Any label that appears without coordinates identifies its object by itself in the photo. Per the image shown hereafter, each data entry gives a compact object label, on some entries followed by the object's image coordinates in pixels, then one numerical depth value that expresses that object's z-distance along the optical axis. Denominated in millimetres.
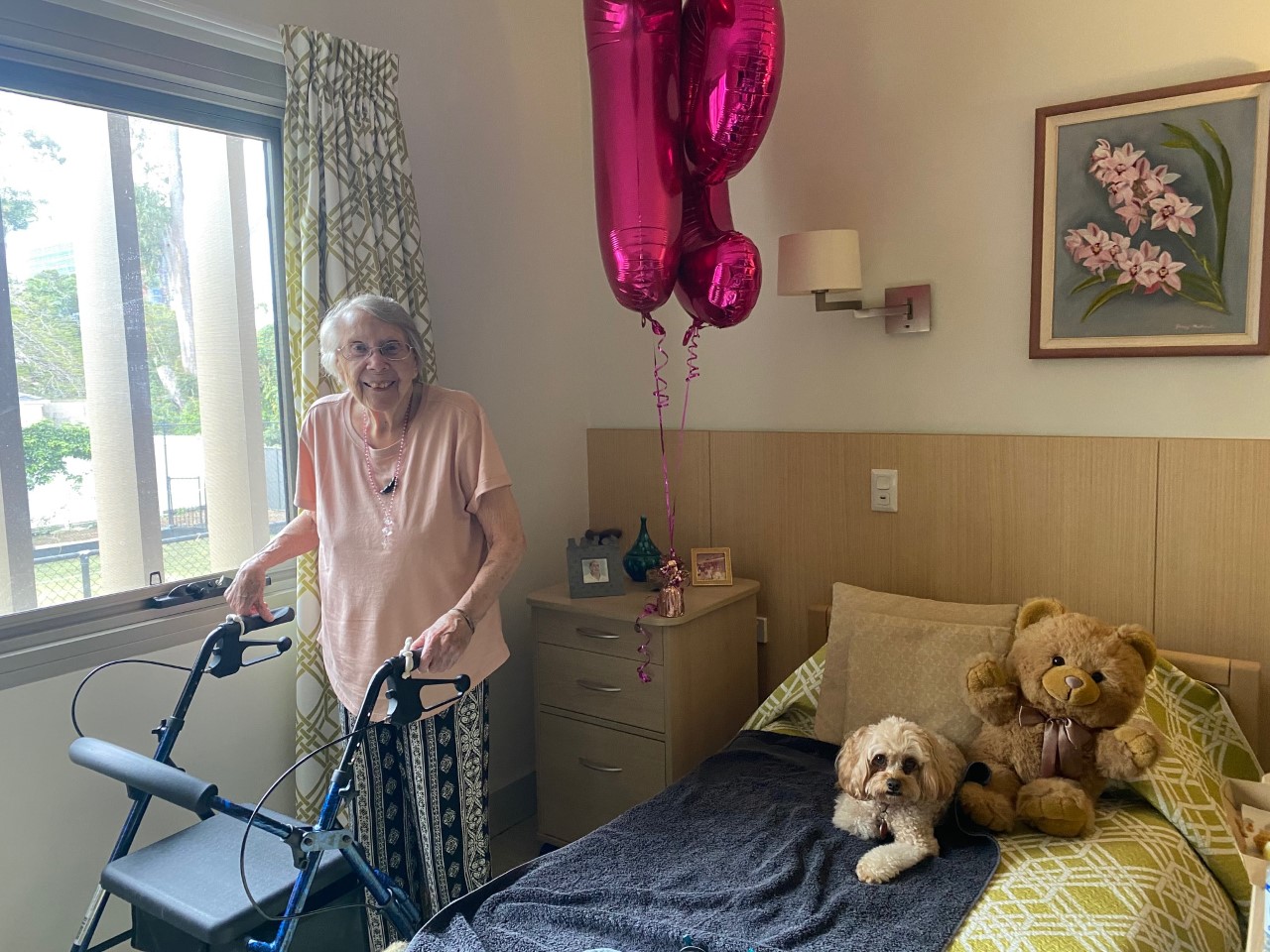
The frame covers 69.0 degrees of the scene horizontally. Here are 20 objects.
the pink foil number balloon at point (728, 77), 1977
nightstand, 2447
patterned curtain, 2225
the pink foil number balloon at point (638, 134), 2066
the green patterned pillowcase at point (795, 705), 2398
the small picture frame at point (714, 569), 2713
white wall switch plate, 2551
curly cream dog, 1745
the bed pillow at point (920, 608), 2211
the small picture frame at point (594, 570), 2609
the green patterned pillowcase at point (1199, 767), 1765
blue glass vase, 2762
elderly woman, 1874
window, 1914
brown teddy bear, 1813
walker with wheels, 1476
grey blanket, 1498
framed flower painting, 2057
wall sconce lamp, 2359
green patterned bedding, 1500
